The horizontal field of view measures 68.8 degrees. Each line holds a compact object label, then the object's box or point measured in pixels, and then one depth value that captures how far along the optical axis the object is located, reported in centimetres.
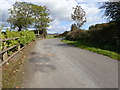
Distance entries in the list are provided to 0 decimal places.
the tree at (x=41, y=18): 2716
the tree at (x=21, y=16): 2707
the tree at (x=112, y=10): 746
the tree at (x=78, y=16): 2263
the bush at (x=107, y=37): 747
